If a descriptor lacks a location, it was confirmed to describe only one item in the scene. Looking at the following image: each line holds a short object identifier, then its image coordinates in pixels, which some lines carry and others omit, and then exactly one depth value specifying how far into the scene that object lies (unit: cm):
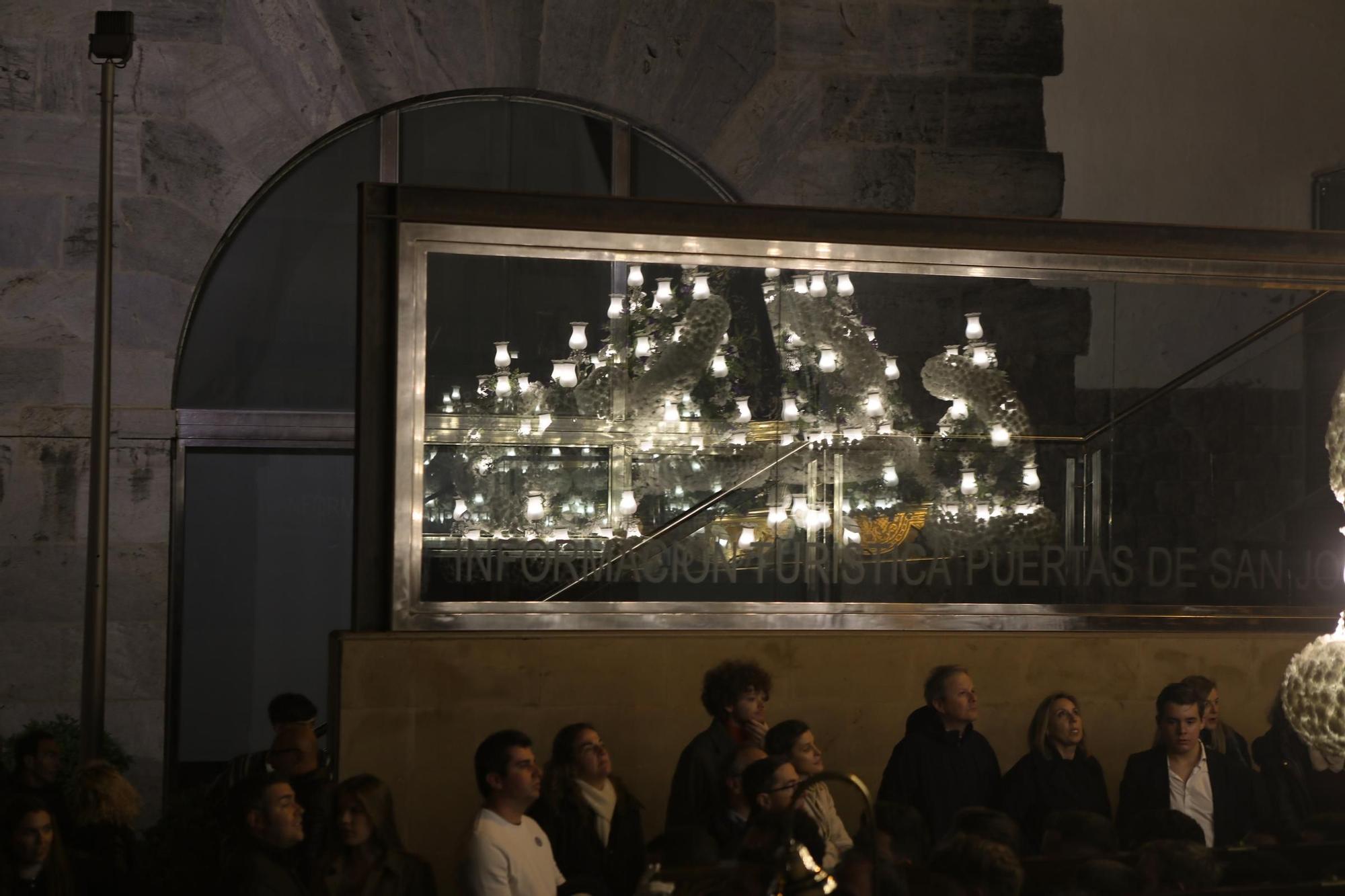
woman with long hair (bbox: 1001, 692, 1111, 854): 583
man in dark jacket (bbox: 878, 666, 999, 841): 581
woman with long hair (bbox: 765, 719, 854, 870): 500
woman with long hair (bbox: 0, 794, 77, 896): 477
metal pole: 682
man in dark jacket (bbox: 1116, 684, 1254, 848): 585
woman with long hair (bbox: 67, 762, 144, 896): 512
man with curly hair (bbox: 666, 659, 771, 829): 548
